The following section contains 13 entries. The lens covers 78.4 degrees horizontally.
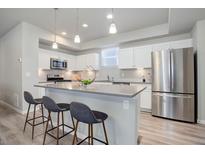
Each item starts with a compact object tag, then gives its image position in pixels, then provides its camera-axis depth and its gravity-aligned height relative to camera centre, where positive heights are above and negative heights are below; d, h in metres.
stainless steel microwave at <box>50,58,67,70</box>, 5.18 +0.55
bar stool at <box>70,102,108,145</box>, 1.54 -0.48
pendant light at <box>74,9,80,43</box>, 2.66 +1.70
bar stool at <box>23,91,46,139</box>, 2.50 -0.47
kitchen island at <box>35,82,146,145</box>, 1.81 -0.58
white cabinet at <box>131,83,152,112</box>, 4.00 -0.75
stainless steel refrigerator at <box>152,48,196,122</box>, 3.21 -0.24
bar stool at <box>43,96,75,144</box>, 1.99 -0.48
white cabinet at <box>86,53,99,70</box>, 5.80 +0.75
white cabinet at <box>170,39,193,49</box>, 3.63 +0.95
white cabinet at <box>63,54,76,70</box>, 5.97 +0.76
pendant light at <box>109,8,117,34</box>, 2.17 +0.83
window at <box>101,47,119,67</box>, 5.59 +0.89
